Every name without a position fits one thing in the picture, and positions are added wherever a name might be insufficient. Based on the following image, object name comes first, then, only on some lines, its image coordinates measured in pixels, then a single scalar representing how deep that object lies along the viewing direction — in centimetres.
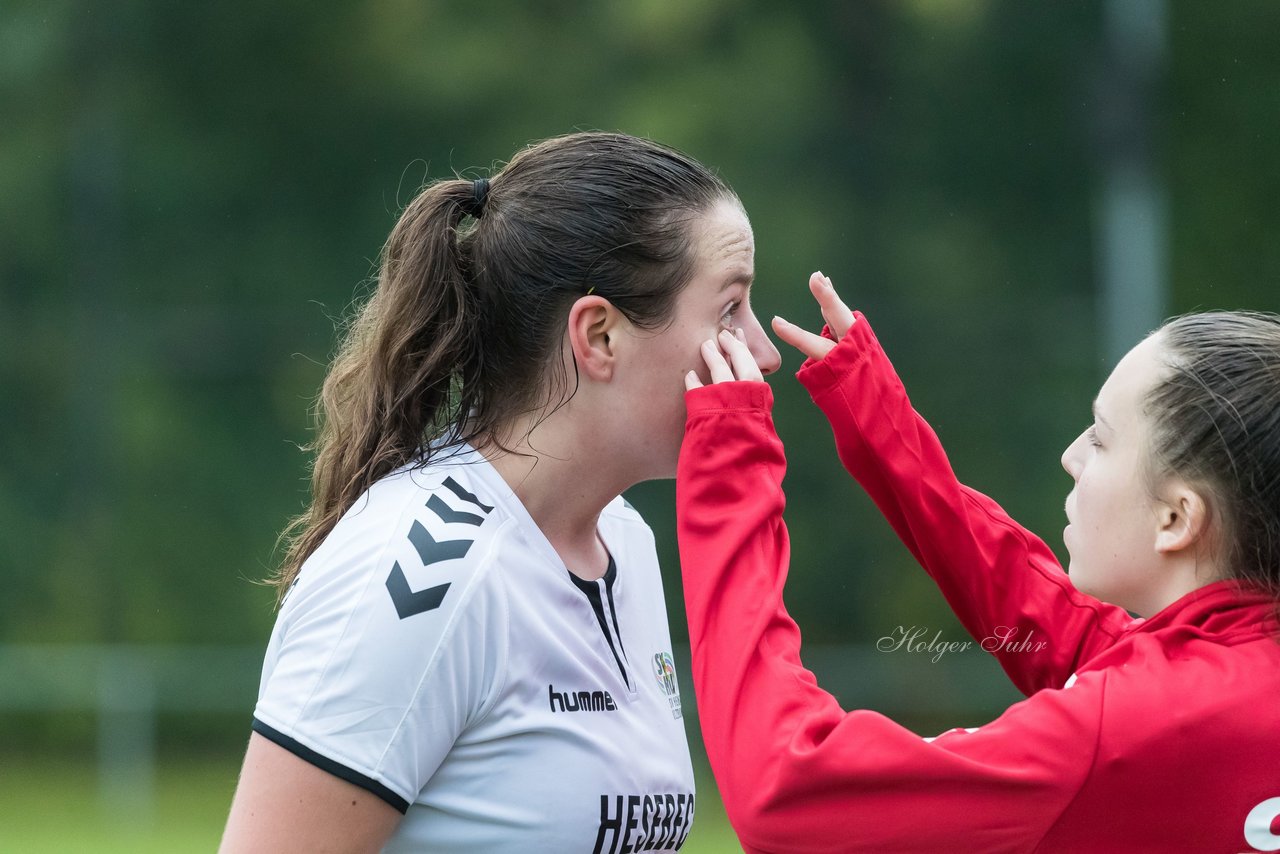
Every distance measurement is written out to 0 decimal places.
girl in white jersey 964
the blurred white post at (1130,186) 2261
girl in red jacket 960
